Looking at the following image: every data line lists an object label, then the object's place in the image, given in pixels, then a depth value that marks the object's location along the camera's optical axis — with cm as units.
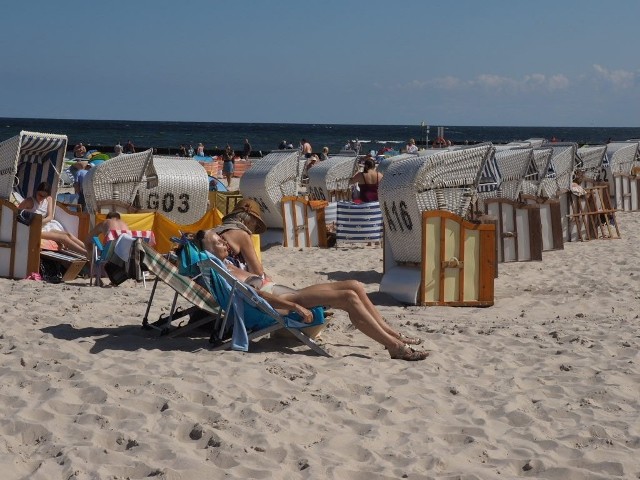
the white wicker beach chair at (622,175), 1848
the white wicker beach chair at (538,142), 1881
